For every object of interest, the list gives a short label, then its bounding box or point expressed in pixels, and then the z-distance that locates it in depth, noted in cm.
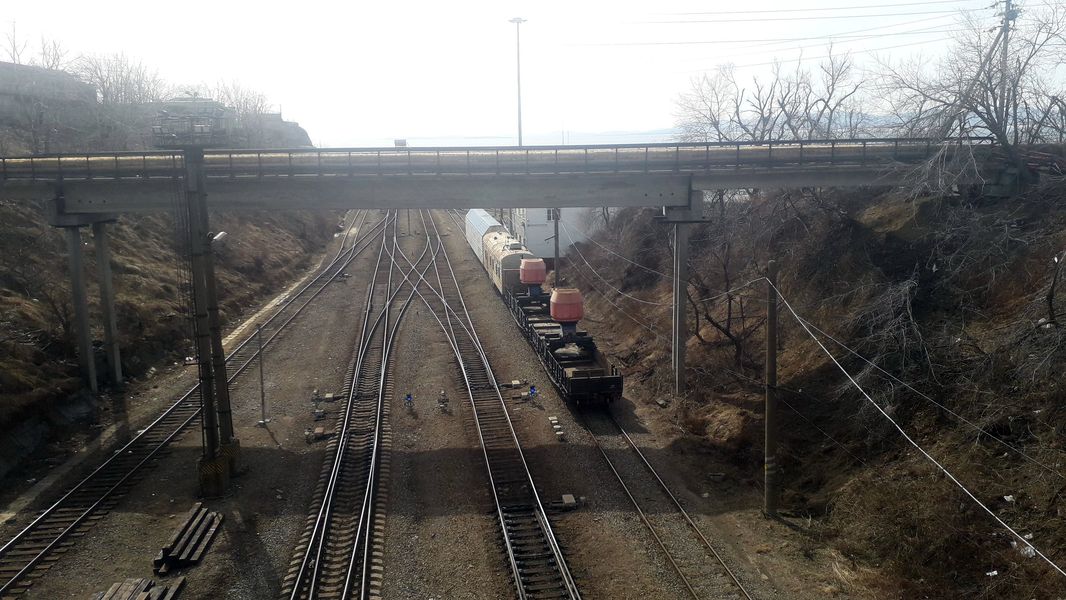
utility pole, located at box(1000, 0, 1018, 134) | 1986
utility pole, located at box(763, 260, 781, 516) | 1433
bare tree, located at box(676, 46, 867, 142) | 3400
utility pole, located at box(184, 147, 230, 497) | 1634
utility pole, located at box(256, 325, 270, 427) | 2044
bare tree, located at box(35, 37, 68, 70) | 5919
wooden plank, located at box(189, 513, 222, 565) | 1358
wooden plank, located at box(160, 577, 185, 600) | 1230
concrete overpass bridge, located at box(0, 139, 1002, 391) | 2144
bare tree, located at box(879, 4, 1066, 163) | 1997
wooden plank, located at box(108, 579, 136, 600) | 1220
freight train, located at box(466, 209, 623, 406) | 2083
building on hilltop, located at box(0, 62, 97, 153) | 3953
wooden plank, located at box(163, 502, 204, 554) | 1355
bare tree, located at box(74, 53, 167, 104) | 5869
